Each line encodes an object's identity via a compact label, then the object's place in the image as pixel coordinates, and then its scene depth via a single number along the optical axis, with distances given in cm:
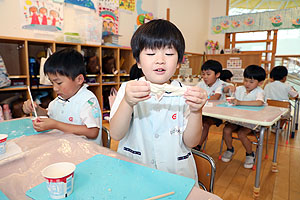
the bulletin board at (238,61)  554
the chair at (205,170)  97
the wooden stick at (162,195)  56
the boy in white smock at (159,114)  85
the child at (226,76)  409
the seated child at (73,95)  133
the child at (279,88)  333
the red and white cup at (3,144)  83
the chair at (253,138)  233
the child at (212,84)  271
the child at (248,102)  238
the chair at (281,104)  277
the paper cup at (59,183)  55
